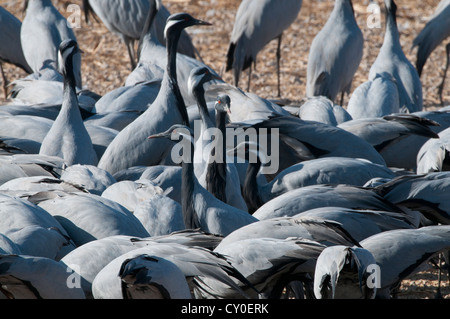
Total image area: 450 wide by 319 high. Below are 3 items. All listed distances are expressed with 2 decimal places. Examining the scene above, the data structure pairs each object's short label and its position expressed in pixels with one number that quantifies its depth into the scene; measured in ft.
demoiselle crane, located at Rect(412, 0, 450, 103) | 58.03
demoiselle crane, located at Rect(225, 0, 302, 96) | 56.44
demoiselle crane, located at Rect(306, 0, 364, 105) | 50.08
